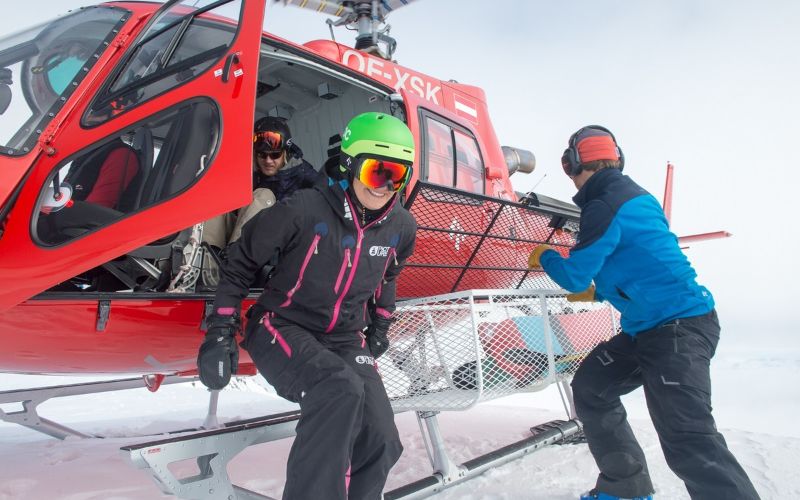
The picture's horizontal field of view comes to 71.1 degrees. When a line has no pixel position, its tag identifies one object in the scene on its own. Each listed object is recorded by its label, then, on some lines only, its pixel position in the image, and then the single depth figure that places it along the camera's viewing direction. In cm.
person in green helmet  194
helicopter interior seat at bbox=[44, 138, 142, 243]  188
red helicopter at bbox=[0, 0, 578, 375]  186
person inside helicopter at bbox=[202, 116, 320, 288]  267
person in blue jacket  214
